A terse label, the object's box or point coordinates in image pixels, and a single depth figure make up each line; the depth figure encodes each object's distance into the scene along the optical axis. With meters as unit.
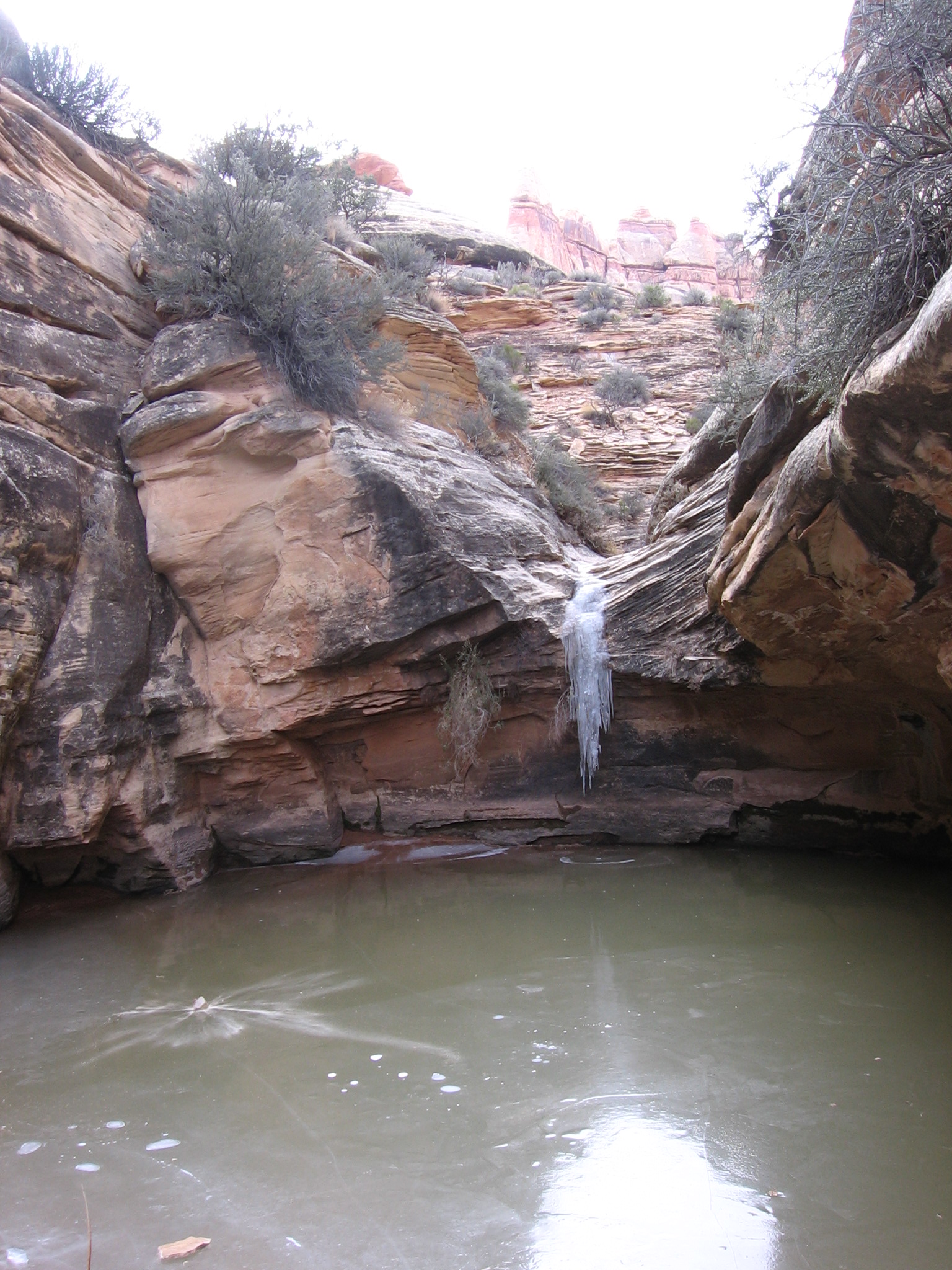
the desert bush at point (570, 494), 12.48
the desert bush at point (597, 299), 21.06
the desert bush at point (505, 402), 12.41
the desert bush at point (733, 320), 18.55
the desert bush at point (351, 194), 14.33
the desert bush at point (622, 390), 16.83
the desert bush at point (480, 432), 11.04
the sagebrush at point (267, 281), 8.65
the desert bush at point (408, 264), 12.02
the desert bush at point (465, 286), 19.17
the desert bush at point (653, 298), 21.27
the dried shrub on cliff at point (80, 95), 9.52
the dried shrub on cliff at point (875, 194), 4.05
